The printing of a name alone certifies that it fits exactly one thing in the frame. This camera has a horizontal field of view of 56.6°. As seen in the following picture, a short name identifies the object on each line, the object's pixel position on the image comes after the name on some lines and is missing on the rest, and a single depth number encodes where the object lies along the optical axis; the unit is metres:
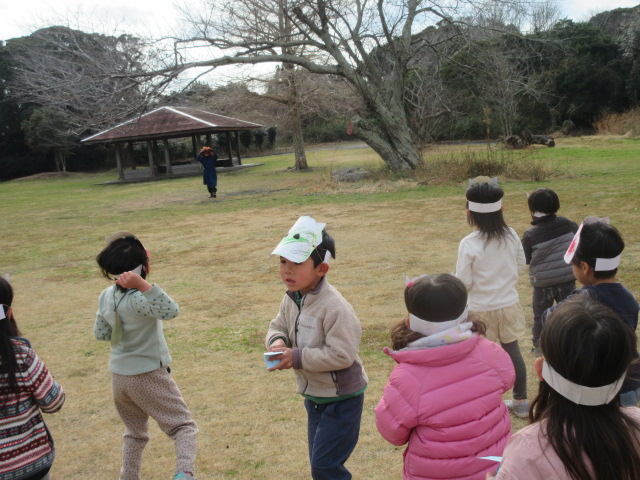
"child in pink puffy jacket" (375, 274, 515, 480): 1.93
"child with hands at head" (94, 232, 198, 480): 2.77
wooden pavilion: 28.30
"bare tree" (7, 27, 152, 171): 15.36
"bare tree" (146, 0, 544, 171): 17.12
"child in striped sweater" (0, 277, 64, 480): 2.28
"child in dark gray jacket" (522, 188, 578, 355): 3.95
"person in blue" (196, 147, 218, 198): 16.95
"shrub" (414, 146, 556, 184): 14.60
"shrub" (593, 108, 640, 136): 25.78
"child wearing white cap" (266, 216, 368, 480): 2.44
